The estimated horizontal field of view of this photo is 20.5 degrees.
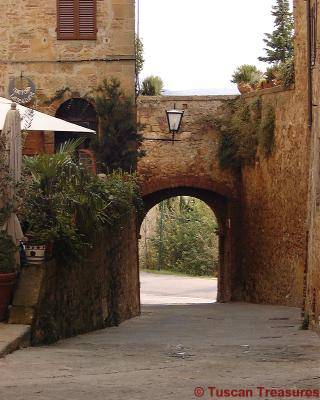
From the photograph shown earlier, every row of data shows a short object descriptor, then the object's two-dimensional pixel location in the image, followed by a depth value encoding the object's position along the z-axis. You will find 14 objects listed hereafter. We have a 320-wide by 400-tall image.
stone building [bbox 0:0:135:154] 19.58
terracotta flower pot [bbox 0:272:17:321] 9.37
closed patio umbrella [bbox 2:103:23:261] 10.35
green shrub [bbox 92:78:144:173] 19.11
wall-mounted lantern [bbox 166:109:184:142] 21.69
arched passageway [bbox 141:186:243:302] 24.30
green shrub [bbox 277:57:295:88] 19.69
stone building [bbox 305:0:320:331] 12.16
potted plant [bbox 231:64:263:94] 23.78
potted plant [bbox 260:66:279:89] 21.92
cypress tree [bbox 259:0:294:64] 31.91
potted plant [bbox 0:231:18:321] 9.40
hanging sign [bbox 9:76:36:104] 19.53
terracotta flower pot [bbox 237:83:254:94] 23.50
